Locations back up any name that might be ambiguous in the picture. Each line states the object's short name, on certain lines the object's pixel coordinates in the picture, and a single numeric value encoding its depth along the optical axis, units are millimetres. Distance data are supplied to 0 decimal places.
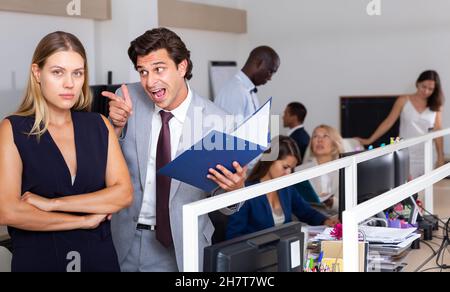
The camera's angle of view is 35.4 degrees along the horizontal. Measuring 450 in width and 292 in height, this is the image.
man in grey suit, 2285
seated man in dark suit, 6609
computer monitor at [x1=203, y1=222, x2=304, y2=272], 1691
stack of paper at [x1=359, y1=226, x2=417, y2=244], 2947
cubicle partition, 1618
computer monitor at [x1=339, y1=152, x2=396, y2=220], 3477
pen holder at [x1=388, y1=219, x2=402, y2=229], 3236
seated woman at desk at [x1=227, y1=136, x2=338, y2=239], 3363
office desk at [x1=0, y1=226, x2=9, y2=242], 3803
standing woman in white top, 6406
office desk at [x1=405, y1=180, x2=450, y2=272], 2970
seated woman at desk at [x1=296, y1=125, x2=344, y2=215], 4887
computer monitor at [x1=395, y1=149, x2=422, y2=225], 3549
